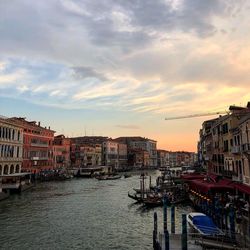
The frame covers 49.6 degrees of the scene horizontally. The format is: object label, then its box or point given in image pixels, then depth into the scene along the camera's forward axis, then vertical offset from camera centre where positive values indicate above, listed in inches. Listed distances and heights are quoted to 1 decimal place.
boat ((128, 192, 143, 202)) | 1169.9 -146.9
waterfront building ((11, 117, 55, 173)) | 2173.5 +147.7
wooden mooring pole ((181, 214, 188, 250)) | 484.0 -130.6
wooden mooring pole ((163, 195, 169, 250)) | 504.3 -140.7
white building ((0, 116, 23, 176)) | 1607.0 +109.0
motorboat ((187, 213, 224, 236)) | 615.5 -145.3
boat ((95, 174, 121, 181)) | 2447.8 -129.1
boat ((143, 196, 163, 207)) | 1094.0 -152.0
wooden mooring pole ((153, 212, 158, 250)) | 591.9 -162.4
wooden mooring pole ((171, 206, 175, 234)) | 644.0 -135.3
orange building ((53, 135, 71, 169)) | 2759.8 +126.3
